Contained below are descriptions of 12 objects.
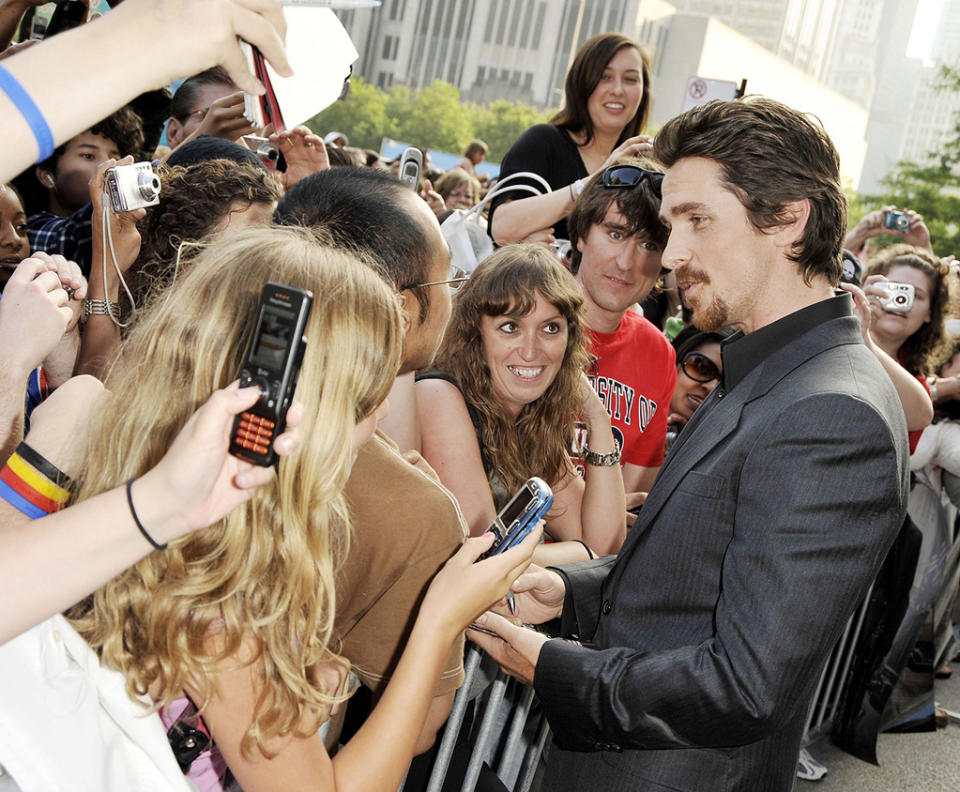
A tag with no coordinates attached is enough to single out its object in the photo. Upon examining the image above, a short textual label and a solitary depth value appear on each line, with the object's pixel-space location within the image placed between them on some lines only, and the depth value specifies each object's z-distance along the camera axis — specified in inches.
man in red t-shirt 143.0
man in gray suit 67.0
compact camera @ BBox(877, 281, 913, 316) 178.2
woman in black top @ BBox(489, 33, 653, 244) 178.7
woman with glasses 173.0
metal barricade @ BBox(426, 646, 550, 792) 94.3
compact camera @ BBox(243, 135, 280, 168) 163.6
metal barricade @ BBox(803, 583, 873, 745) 184.5
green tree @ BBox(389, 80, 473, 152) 3016.7
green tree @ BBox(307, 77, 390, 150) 2844.5
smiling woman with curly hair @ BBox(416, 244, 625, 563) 118.6
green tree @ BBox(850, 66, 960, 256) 940.6
